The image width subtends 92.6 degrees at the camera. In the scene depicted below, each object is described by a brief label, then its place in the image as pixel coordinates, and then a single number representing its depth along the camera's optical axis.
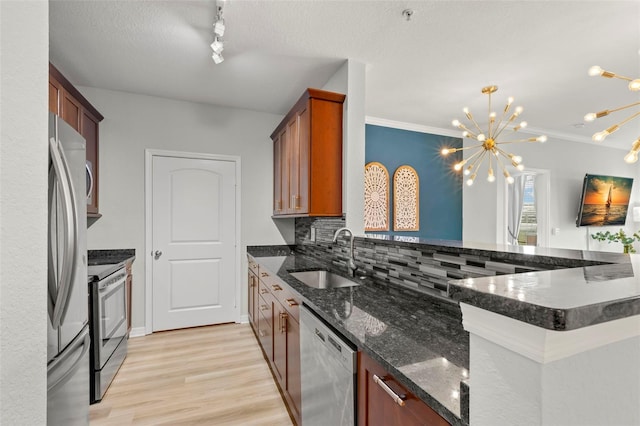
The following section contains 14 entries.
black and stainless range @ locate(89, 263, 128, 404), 2.19
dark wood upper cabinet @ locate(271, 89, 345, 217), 2.63
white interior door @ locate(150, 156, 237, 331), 3.52
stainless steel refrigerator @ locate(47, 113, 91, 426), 1.28
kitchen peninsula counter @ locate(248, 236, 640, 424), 0.48
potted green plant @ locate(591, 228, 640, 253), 5.14
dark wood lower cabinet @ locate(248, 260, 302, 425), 1.85
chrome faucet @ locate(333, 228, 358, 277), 2.33
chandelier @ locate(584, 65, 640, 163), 1.98
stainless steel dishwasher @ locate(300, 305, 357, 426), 1.20
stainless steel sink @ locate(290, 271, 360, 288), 2.52
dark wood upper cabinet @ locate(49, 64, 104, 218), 2.34
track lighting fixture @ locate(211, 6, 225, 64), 2.00
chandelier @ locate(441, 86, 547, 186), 3.32
